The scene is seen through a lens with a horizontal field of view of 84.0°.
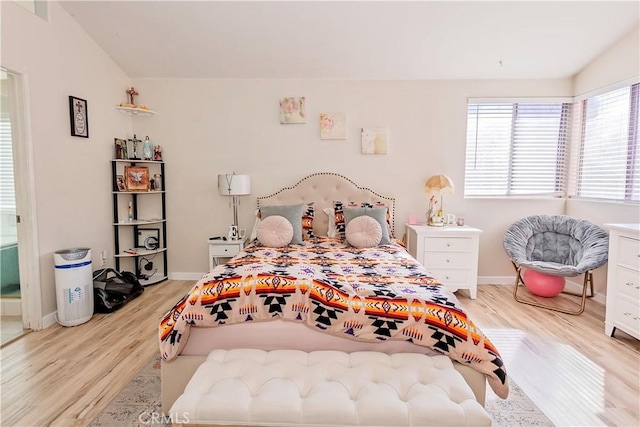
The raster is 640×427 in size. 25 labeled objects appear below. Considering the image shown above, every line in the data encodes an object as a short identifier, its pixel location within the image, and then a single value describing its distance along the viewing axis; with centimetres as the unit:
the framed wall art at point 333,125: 418
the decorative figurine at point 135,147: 410
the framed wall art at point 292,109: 418
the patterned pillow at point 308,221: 385
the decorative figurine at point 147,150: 409
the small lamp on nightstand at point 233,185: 389
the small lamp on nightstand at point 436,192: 396
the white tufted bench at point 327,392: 136
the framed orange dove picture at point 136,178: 402
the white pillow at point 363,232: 339
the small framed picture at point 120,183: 398
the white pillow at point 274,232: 344
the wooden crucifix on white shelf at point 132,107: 386
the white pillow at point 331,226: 395
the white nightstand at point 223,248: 390
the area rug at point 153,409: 184
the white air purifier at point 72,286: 301
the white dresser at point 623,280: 262
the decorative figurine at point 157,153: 421
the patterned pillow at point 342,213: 380
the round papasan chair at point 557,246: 327
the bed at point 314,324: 179
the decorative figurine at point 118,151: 398
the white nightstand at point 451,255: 373
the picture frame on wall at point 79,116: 333
